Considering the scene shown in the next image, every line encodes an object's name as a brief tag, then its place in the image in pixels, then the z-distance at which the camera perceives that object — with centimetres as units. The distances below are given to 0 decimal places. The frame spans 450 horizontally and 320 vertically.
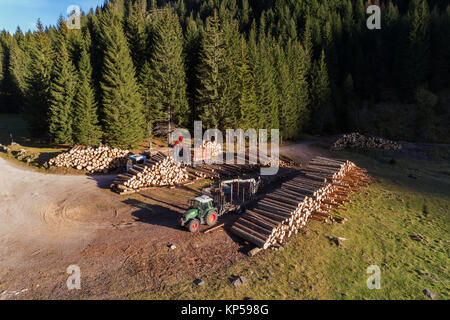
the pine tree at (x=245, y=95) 3506
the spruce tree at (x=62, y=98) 3028
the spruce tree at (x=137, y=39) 3678
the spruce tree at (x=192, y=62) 3812
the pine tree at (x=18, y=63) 5943
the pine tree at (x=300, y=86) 4319
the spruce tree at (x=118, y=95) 2930
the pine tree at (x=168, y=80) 3331
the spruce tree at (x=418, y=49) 5044
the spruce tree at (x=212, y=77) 3356
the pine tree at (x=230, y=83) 3443
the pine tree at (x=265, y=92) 3753
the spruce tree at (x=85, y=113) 2920
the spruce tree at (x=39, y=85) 3422
